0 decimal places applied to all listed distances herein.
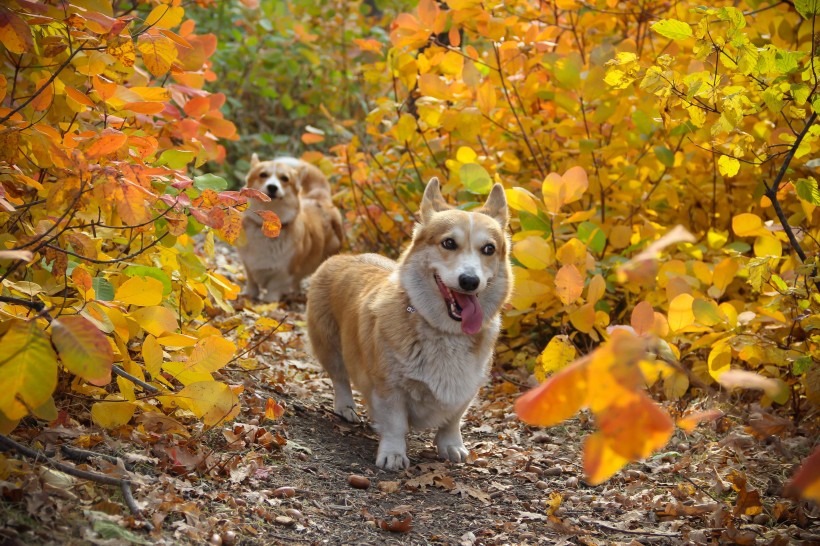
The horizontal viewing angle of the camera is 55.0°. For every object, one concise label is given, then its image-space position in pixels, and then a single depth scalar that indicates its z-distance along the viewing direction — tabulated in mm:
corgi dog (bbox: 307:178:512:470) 3496
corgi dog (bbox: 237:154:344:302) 6840
